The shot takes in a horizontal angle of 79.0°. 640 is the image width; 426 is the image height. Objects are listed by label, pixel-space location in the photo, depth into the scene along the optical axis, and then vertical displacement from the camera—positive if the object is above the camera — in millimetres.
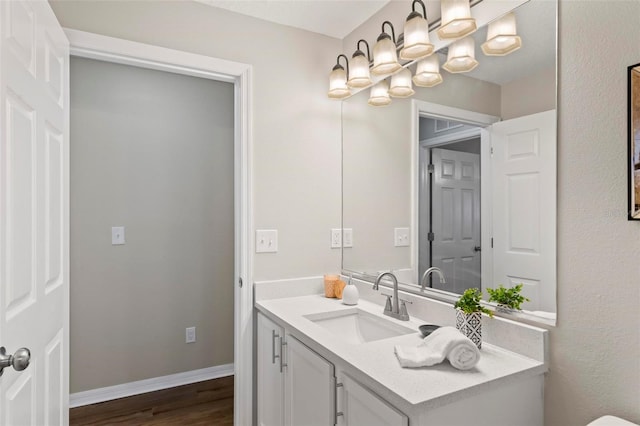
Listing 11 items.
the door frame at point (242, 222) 2031 -60
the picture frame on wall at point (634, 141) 1055 +190
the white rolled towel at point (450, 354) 1186 -444
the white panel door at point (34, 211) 1055 +0
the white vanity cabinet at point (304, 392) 1184 -667
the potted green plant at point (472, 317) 1351 -372
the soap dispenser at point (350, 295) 1975 -431
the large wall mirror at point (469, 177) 1290 +140
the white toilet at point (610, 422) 1011 -556
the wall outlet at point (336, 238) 2311 -161
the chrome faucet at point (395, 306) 1693 -430
